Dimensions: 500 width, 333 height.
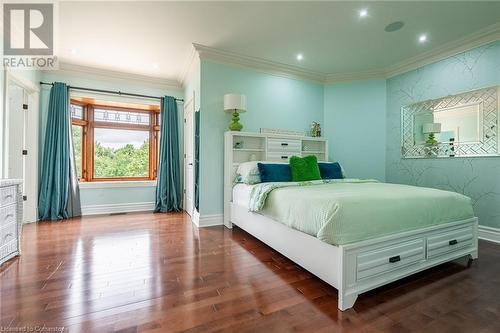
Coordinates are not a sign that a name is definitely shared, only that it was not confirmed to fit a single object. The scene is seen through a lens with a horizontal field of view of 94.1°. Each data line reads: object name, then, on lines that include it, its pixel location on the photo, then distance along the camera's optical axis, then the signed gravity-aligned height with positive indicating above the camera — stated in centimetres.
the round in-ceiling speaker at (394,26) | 290 +178
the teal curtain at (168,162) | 450 +7
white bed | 154 -69
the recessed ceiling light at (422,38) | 315 +177
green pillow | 313 -4
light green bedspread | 158 -34
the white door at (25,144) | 356 +33
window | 448 +50
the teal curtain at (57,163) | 376 +4
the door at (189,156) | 407 +17
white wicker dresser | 214 -51
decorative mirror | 297 +58
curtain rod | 395 +135
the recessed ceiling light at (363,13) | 265 +178
